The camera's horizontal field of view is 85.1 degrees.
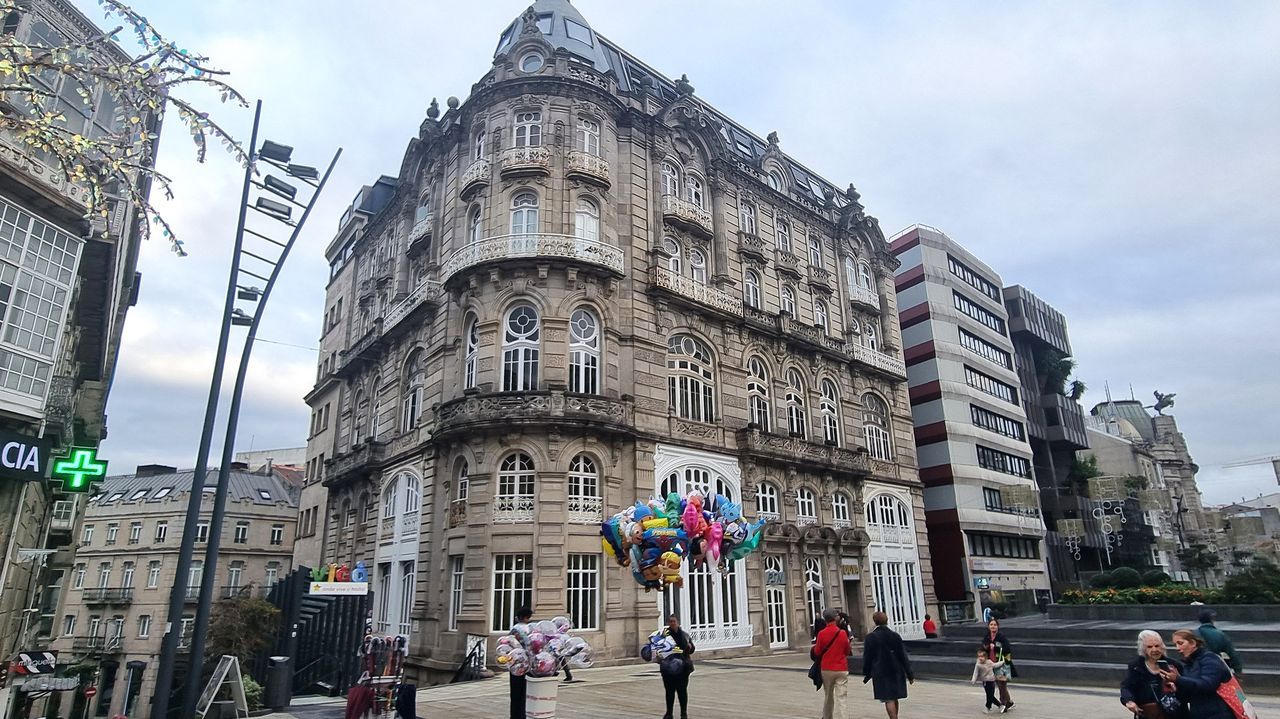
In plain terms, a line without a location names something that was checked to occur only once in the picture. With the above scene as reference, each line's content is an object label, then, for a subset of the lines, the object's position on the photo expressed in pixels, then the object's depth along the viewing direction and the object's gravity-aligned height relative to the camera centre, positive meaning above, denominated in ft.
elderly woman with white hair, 20.92 -3.53
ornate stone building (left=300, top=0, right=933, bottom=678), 71.67 +24.62
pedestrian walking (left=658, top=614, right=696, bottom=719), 36.35 -4.55
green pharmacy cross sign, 44.50 +6.93
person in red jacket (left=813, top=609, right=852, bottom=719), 34.53 -4.63
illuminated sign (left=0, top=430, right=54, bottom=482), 42.37 +7.55
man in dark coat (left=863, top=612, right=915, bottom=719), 34.68 -4.60
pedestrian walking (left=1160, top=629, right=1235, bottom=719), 19.38 -3.11
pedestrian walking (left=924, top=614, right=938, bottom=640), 94.06 -7.71
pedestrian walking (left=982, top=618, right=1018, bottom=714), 40.27 -4.83
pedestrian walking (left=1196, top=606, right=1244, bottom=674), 33.60 -3.45
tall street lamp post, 31.19 +9.77
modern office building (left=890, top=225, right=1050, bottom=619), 130.11 +25.87
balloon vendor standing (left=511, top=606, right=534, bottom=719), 33.24 -5.33
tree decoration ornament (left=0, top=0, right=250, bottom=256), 21.38 +15.32
